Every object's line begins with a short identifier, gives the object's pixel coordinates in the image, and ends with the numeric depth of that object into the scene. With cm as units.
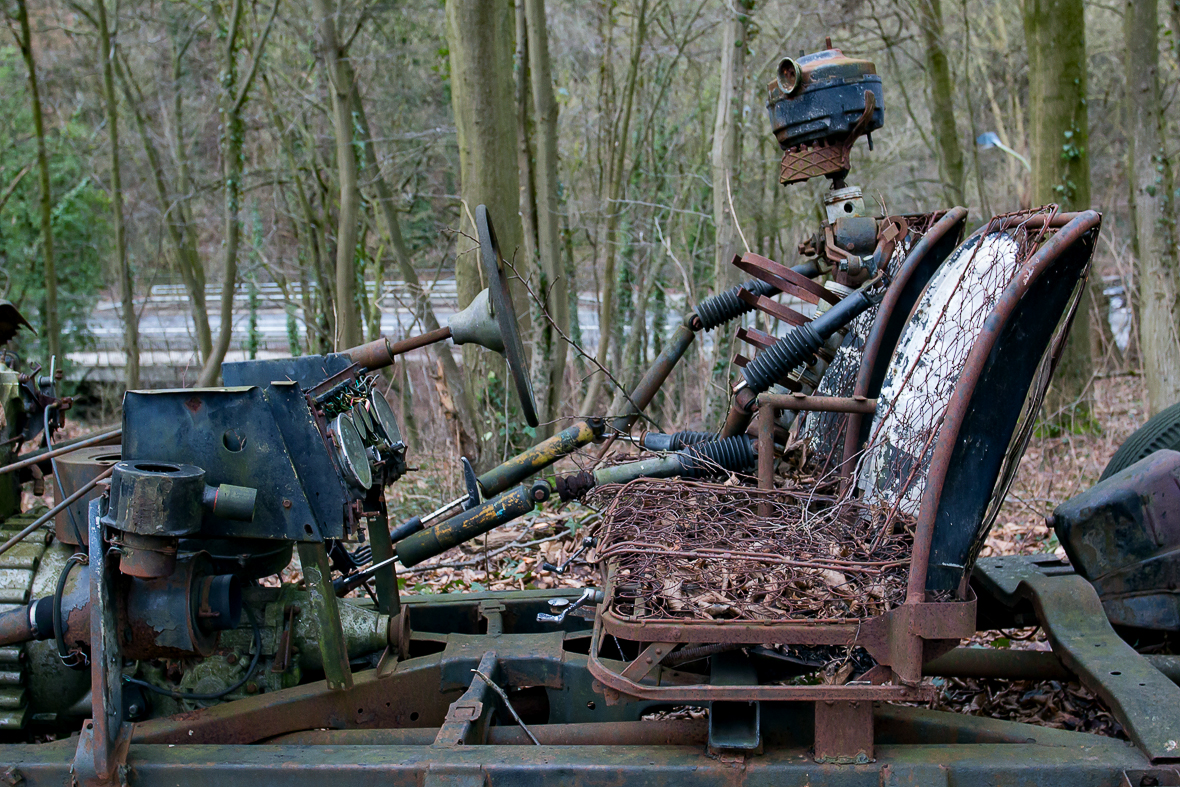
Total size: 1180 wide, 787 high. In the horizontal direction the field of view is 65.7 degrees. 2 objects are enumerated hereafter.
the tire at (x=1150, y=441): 357
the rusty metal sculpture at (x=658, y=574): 239
